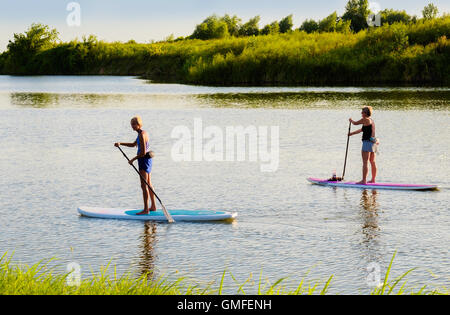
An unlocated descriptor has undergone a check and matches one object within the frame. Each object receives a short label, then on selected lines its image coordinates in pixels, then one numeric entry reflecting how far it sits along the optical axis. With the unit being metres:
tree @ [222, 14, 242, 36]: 136.88
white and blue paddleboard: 13.73
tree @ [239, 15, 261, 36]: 132.88
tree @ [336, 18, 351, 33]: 101.99
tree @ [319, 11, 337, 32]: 109.38
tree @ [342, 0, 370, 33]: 109.69
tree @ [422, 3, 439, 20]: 114.74
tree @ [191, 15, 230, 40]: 130.00
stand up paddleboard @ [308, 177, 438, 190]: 16.69
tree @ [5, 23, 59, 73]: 153.62
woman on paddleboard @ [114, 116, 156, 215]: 13.55
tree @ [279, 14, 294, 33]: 129.38
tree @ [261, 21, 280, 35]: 119.78
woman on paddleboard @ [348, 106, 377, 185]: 17.23
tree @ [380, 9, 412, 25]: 111.19
